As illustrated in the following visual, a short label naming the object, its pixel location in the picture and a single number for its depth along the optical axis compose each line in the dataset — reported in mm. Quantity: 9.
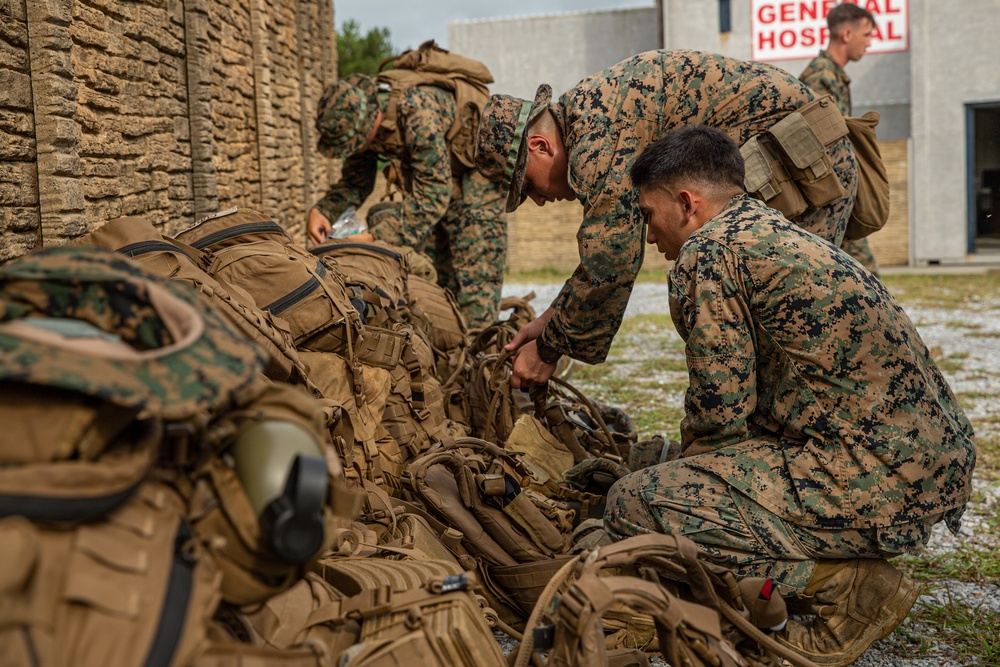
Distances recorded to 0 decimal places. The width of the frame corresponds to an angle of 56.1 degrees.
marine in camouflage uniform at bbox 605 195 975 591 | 2510
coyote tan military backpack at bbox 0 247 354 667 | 1163
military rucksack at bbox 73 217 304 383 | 2479
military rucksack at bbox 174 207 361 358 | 2871
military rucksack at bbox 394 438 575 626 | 2676
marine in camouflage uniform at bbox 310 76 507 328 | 5340
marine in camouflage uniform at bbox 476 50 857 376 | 3422
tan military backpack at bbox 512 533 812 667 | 1816
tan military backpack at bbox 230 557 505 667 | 1666
